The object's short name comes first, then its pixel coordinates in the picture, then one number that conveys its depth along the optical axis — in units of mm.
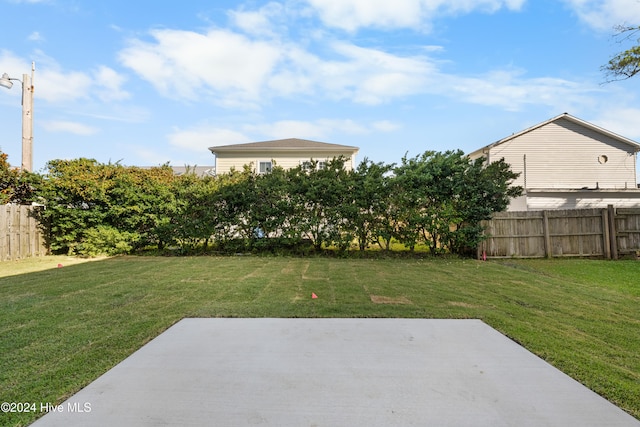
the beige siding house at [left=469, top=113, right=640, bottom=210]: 17172
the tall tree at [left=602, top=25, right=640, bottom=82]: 10961
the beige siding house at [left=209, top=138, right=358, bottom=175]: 17672
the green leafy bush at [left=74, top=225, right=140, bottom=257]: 9141
